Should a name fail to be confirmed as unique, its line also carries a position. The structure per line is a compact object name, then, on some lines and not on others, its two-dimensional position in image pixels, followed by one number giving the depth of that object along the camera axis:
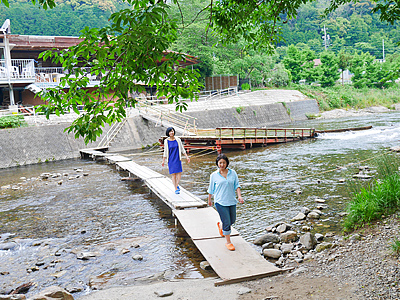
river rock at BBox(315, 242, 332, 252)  6.59
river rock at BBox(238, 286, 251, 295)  5.00
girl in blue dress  9.58
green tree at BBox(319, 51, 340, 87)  56.72
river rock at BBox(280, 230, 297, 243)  7.33
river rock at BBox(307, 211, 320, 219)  8.64
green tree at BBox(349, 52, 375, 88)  57.41
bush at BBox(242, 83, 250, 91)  47.19
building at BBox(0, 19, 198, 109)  28.45
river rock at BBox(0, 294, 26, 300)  5.36
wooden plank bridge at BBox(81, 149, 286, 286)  5.60
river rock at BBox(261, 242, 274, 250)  7.10
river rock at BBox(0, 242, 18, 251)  7.95
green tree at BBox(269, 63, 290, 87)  51.88
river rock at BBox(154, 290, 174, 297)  5.20
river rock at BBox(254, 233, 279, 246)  7.33
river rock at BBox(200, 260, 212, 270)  6.34
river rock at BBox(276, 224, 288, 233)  7.88
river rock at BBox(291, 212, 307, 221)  8.64
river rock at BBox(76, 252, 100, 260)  7.20
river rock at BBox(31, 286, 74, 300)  5.07
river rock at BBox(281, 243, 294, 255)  6.76
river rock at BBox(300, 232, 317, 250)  6.82
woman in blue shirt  6.27
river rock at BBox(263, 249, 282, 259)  6.61
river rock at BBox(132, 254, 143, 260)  7.03
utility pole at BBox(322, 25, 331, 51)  85.91
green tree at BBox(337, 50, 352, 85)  60.41
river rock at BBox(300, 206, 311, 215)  9.02
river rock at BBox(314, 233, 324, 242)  7.23
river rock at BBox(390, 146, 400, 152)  17.89
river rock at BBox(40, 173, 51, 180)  16.53
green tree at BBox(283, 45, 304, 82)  57.41
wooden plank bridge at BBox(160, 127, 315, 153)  20.94
